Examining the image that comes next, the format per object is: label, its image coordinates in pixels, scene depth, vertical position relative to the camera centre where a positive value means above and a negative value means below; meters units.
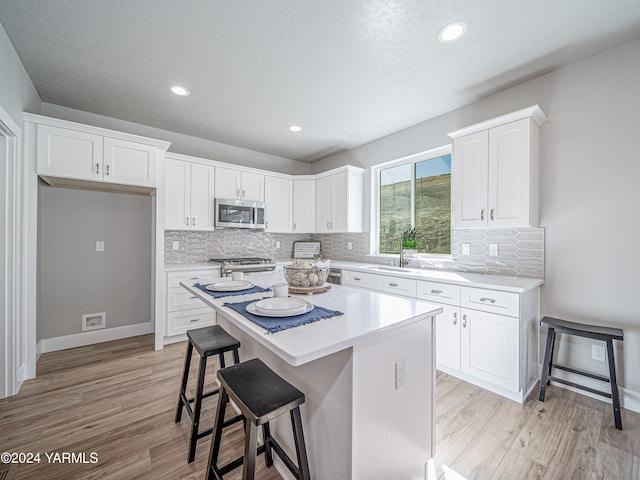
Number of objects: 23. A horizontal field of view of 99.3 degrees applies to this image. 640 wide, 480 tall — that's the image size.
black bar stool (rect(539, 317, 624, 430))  1.85 -0.81
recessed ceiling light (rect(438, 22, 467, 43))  1.87 +1.48
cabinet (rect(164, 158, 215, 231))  3.48 +0.59
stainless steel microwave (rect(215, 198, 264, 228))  3.80 +0.38
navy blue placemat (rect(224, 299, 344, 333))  1.10 -0.35
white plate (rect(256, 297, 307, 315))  1.22 -0.31
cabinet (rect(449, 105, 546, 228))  2.34 +0.64
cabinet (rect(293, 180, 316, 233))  4.69 +0.60
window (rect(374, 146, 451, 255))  3.35 +0.52
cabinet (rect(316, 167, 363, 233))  4.11 +0.61
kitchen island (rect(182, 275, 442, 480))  1.07 -0.67
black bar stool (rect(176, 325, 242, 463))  1.59 -0.72
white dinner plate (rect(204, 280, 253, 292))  1.73 -0.31
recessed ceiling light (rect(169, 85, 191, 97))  2.69 +1.51
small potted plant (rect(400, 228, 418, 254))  3.44 -0.02
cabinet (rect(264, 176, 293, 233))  4.39 +0.59
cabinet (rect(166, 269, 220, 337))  3.27 -0.82
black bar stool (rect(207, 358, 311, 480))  1.08 -0.70
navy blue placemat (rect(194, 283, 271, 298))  1.67 -0.34
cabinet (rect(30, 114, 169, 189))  2.55 +0.88
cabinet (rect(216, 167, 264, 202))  3.88 +0.82
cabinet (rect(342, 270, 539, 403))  2.14 -0.82
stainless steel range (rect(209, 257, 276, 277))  3.49 -0.34
